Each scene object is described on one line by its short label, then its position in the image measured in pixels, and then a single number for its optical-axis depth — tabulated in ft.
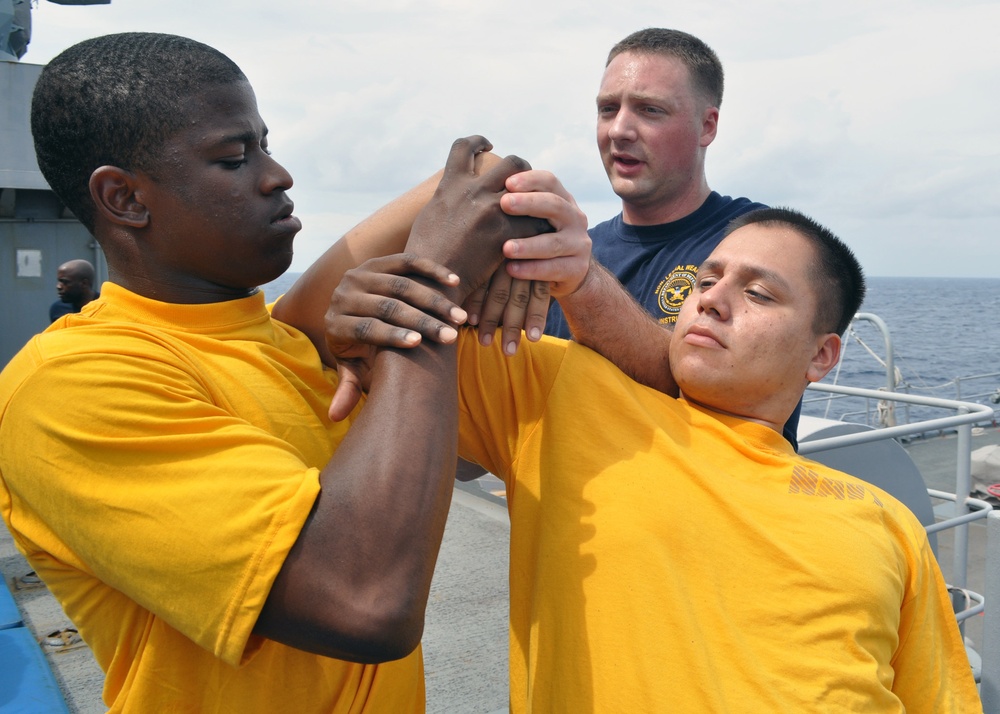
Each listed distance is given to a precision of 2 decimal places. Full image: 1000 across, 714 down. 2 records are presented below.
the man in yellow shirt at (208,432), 3.64
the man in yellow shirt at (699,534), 5.25
